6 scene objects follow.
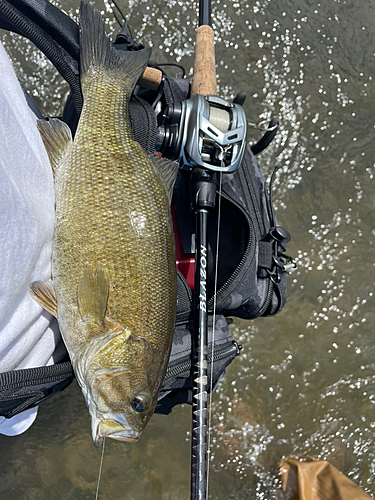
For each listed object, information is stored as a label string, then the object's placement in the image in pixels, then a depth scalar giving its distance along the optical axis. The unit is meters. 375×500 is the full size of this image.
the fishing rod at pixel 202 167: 0.41
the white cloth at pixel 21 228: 0.32
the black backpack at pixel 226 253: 0.42
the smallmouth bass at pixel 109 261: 0.36
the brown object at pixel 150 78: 0.44
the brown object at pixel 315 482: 0.56
